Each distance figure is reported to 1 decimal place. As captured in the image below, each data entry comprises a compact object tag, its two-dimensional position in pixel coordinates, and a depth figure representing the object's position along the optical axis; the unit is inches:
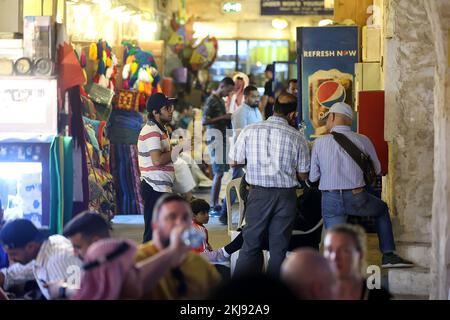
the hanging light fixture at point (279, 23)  1177.4
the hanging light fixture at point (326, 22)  588.3
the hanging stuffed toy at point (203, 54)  986.1
